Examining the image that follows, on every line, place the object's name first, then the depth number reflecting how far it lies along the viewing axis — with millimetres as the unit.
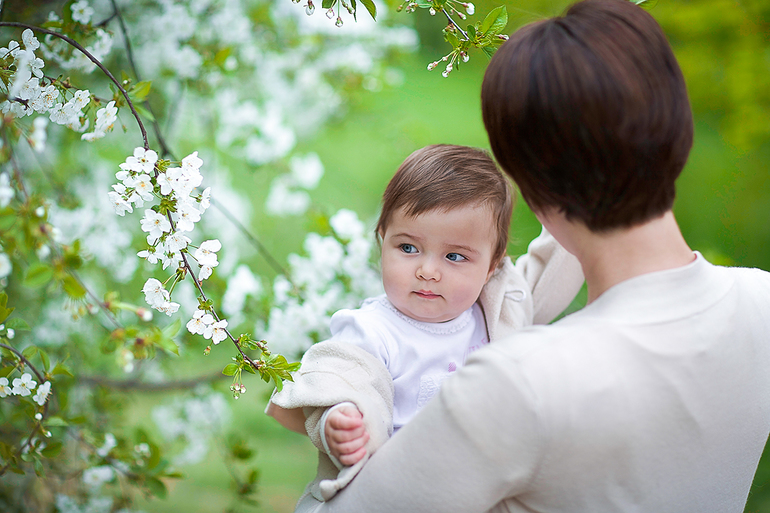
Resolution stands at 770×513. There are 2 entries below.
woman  1568
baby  1724
